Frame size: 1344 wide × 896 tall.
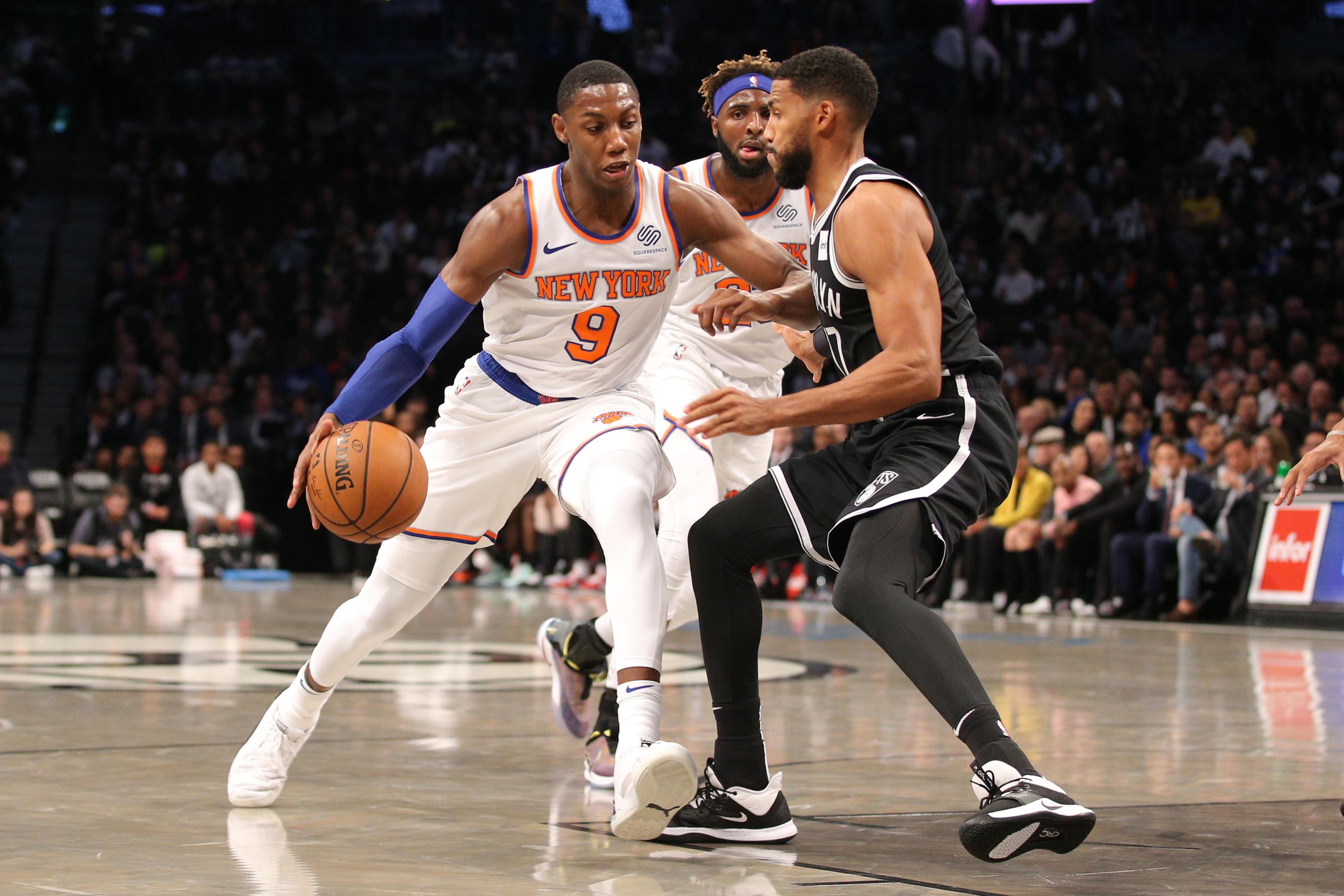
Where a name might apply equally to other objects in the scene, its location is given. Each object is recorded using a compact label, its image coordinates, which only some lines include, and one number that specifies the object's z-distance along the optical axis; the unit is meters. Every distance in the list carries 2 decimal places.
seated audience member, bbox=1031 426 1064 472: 14.09
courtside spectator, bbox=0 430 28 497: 16.92
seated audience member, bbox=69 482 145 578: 17.25
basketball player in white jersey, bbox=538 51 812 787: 5.55
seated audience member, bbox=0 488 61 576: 16.73
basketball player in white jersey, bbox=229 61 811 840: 4.59
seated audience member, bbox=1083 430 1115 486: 13.64
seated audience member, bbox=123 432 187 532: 17.98
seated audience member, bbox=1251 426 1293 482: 12.27
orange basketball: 4.38
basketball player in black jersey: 3.79
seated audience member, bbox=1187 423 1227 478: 13.18
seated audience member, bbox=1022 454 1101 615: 13.54
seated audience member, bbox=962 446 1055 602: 13.95
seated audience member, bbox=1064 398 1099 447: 14.16
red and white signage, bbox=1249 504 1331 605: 11.84
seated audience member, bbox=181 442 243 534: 17.59
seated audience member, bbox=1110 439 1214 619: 12.80
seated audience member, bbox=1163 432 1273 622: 12.38
